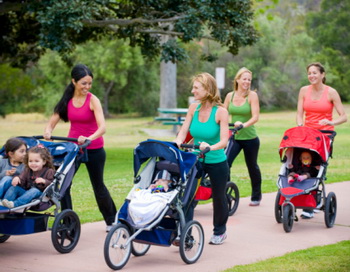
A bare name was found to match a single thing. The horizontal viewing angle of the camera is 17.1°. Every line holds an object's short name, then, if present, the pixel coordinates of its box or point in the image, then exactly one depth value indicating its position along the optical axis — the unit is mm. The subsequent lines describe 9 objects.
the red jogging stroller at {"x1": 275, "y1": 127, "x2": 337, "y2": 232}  13703
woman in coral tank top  14739
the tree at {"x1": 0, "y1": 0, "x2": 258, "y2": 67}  24447
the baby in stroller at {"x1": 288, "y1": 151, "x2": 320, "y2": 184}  14141
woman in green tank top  15478
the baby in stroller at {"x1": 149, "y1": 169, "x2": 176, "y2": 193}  11100
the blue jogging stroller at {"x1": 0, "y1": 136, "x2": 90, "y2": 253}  11212
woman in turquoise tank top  11597
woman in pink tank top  12378
